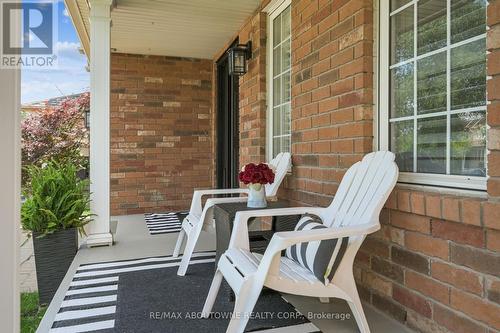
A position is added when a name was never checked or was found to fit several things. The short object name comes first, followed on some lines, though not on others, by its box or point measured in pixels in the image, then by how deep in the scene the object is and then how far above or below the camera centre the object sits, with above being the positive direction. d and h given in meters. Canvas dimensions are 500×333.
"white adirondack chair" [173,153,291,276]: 2.70 -0.38
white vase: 2.57 -0.24
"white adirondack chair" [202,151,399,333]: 1.54 -0.39
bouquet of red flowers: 2.56 -0.08
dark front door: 5.26 +0.56
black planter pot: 2.86 -0.77
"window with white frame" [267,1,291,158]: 3.41 +0.81
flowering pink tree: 6.39 +0.53
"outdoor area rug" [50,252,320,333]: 1.94 -0.85
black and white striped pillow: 1.67 -0.44
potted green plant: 2.88 -0.46
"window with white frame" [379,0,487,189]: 1.60 +0.37
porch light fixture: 4.01 +1.17
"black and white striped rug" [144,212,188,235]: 4.41 -0.79
